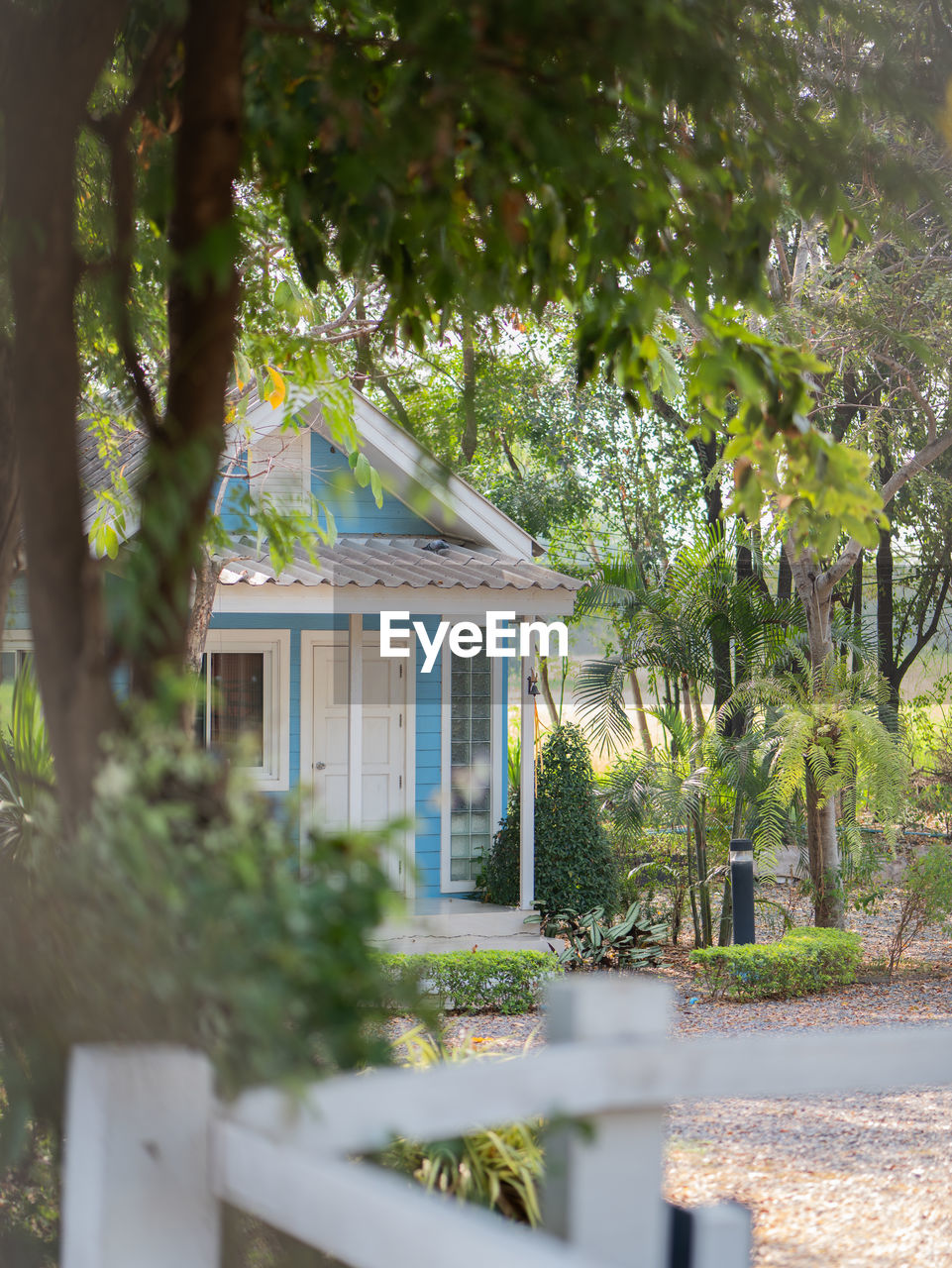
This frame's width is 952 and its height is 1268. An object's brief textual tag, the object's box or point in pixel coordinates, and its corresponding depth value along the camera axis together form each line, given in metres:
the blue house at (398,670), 10.87
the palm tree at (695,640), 12.33
